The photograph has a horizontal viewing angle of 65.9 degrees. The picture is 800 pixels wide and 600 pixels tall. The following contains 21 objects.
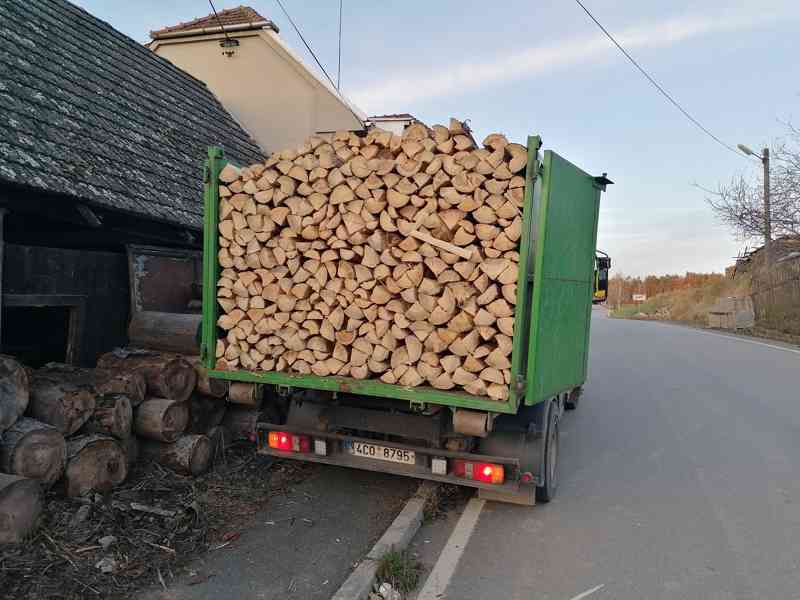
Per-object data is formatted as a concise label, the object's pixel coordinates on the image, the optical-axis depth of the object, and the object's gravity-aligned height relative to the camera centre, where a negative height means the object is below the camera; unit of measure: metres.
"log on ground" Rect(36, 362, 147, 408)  4.88 -0.89
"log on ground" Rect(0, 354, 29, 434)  4.00 -0.86
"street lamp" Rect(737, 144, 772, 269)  24.41 +3.89
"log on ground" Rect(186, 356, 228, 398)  5.56 -0.98
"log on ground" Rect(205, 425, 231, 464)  5.51 -1.51
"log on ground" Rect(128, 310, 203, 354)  5.77 -0.56
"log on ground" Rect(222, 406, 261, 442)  5.89 -1.38
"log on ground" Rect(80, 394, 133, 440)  4.63 -1.13
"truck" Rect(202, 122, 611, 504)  4.15 -0.12
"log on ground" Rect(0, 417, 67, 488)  3.87 -1.20
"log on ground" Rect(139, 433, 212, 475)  5.04 -1.49
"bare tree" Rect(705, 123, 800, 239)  23.41 +3.99
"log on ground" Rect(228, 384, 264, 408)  4.91 -0.92
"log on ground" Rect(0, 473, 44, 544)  3.58 -1.45
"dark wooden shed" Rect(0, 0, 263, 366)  5.37 +0.72
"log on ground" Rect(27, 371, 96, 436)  4.34 -0.99
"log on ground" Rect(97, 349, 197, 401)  5.23 -0.84
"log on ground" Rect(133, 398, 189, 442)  4.96 -1.20
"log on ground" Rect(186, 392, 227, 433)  5.59 -1.28
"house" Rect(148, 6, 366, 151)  13.77 +4.49
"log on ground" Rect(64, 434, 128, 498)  4.25 -1.41
